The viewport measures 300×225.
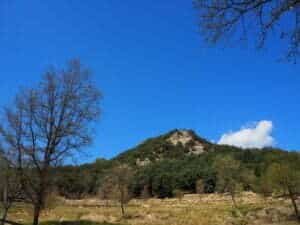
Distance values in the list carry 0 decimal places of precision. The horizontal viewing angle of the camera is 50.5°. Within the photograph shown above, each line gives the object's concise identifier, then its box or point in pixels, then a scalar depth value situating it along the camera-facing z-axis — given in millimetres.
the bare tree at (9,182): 8890
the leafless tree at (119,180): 47500
